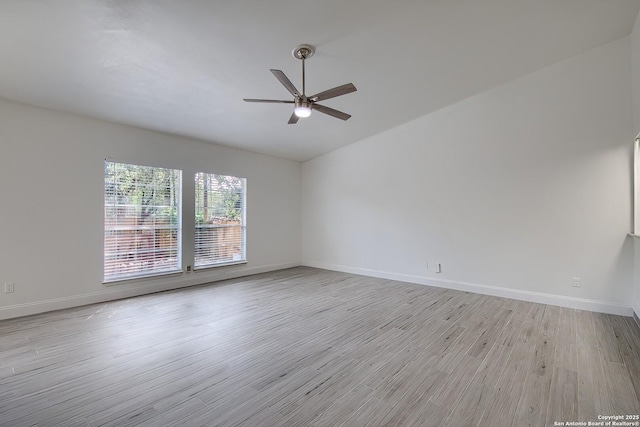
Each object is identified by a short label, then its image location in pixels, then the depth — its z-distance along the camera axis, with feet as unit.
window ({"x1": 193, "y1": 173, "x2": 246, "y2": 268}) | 18.49
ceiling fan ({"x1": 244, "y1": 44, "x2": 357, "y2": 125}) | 9.10
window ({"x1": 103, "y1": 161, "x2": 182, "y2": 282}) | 14.85
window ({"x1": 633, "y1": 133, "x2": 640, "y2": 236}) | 11.68
